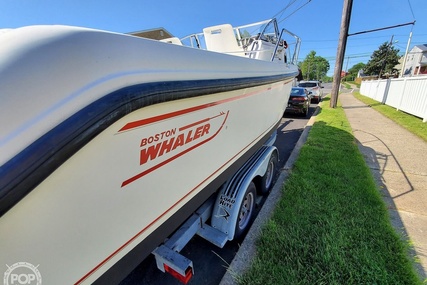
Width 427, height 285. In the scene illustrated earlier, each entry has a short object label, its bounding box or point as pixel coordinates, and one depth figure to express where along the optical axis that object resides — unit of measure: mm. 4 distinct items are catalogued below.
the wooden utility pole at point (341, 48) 9363
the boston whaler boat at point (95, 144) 680
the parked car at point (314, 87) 14781
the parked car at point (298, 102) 8969
